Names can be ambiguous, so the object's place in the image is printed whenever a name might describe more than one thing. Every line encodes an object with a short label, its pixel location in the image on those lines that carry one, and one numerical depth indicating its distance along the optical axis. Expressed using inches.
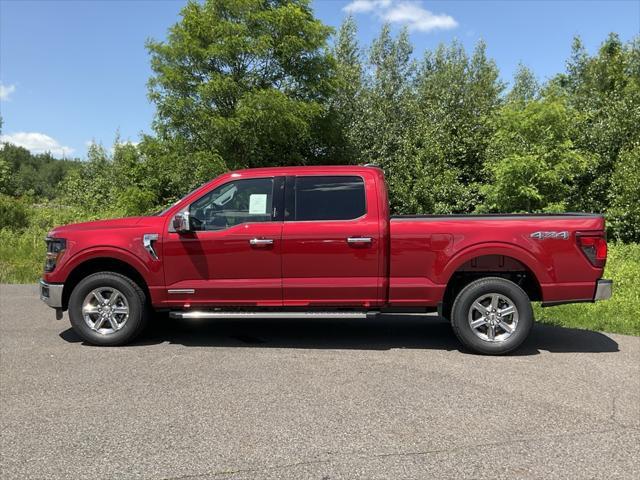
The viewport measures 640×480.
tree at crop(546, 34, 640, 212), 702.5
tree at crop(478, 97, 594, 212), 613.9
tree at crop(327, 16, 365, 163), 924.0
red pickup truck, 232.7
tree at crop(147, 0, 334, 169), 767.7
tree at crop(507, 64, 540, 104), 1429.1
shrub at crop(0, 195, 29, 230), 757.9
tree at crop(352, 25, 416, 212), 824.3
